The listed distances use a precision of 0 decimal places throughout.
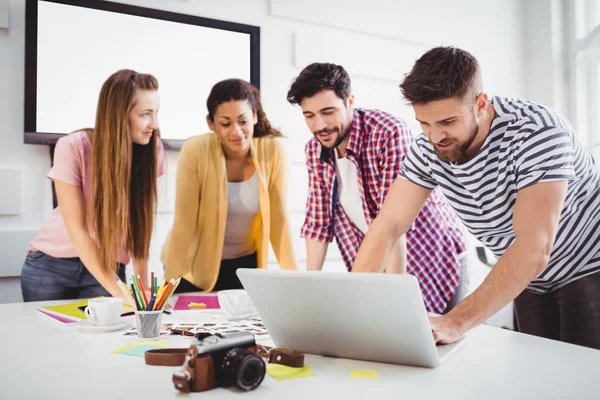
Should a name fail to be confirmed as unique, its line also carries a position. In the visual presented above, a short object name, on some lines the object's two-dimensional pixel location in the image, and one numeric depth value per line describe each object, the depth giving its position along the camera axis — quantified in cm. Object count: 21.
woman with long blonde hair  167
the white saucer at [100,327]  119
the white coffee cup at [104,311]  120
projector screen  233
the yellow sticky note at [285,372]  85
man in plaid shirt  187
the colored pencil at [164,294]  117
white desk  77
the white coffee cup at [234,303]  133
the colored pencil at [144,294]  116
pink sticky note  149
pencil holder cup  113
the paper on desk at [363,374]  85
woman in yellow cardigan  199
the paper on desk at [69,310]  134
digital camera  76
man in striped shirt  111
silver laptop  83
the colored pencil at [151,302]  116
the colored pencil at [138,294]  115
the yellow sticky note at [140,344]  102
